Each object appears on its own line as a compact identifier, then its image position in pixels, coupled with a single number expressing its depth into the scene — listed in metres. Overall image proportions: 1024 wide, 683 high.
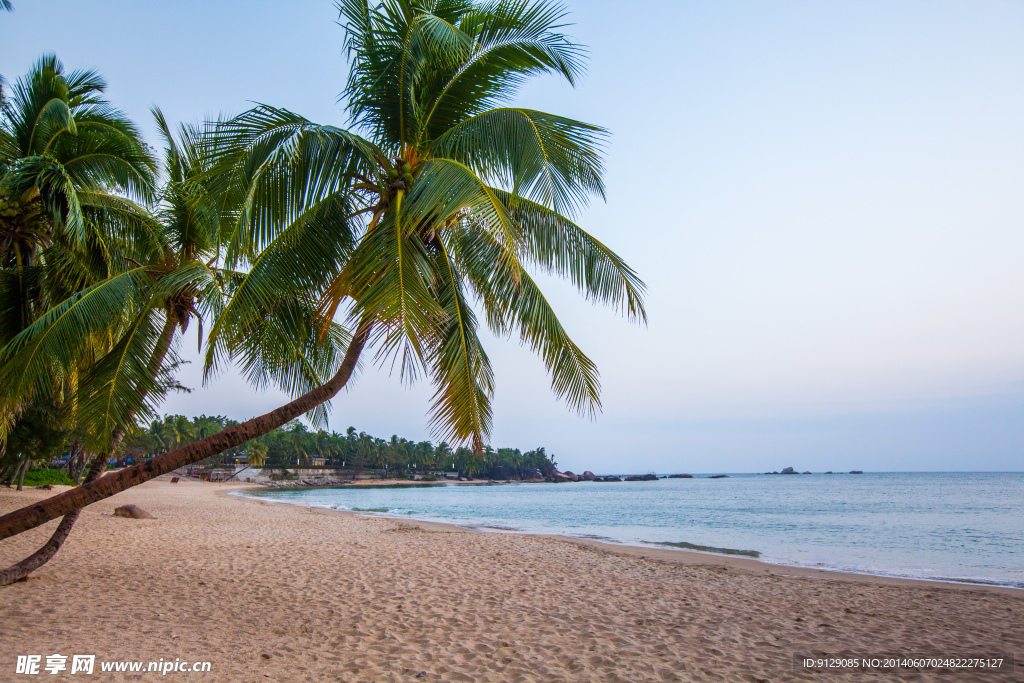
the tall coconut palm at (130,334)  4.57
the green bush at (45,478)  29.53
